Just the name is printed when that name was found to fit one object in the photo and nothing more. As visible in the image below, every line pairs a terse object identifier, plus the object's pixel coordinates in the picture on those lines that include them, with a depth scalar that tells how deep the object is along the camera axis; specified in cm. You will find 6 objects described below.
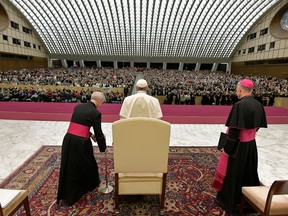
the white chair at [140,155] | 261
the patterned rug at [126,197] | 306
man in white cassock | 340
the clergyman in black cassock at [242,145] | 278
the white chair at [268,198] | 210
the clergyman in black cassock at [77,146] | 309
